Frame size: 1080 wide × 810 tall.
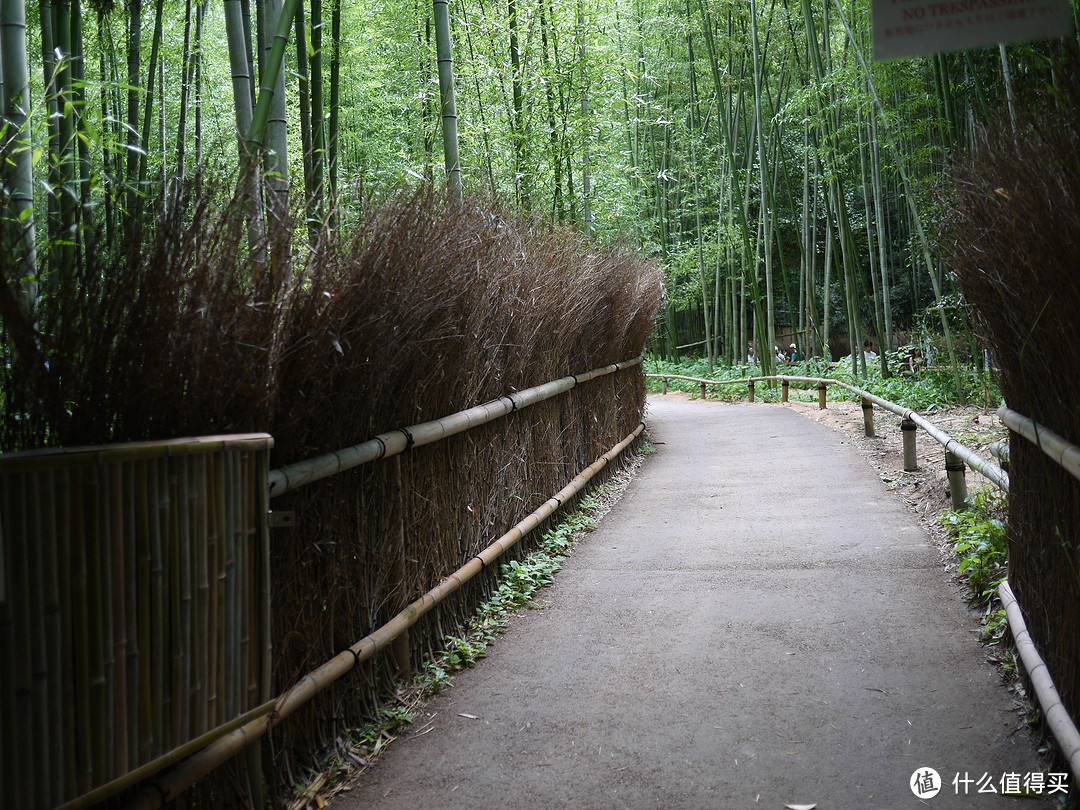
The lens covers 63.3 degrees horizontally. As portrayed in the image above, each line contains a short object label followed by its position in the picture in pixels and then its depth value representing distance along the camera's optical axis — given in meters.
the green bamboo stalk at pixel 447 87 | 4.21
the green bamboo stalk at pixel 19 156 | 1.64
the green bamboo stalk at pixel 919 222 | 7.15
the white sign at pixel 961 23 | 1.47
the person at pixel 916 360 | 9.60
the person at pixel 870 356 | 13.13
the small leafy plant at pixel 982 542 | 3.34
